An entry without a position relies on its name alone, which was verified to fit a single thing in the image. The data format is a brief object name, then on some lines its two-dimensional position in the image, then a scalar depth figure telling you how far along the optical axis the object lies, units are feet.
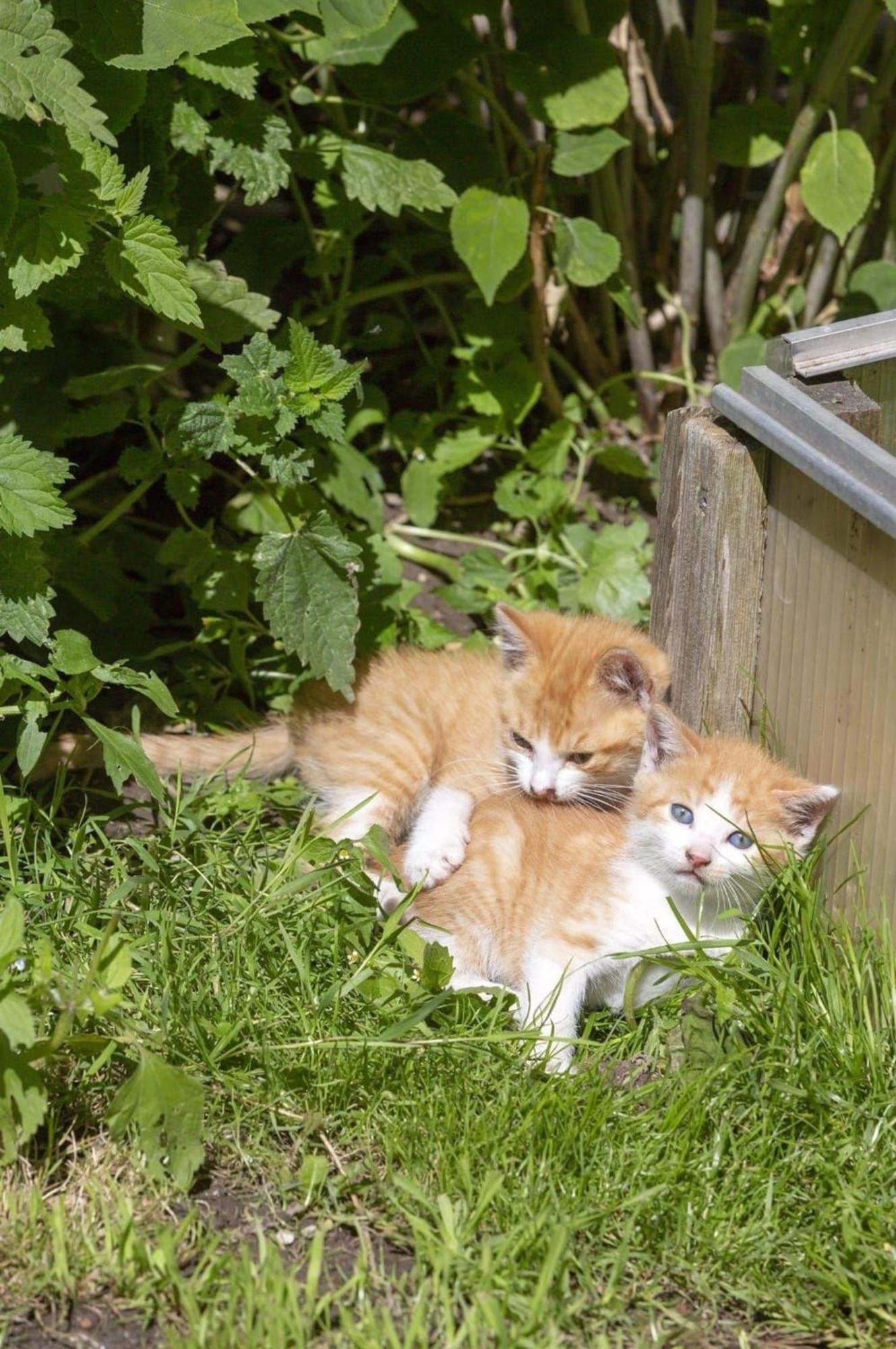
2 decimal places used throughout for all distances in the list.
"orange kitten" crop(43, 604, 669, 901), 20.44
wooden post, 18.47
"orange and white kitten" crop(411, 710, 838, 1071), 17.33
